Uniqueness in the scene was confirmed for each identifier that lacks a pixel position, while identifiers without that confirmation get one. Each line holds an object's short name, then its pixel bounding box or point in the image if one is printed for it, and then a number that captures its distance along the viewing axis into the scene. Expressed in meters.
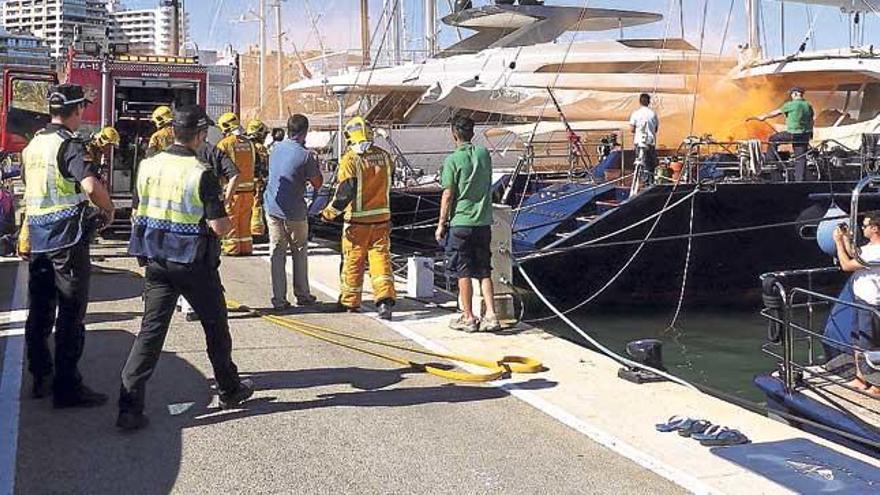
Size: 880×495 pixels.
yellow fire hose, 6.61
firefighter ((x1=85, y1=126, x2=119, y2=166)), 13.14
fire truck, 15.27
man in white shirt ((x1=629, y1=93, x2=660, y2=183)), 14.12
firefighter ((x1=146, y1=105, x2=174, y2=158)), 12.05
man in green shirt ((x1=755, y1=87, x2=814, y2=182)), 14.20
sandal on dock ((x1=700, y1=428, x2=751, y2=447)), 5.28
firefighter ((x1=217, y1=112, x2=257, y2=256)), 12.66
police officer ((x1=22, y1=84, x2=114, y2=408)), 5.68
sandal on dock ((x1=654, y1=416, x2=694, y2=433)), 5.55
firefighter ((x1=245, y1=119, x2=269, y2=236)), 13.80
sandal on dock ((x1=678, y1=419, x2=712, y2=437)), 5.45
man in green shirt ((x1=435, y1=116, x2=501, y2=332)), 8.05
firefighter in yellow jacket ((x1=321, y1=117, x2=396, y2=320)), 8.52
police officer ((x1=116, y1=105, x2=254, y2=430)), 5.34
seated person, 6.64
